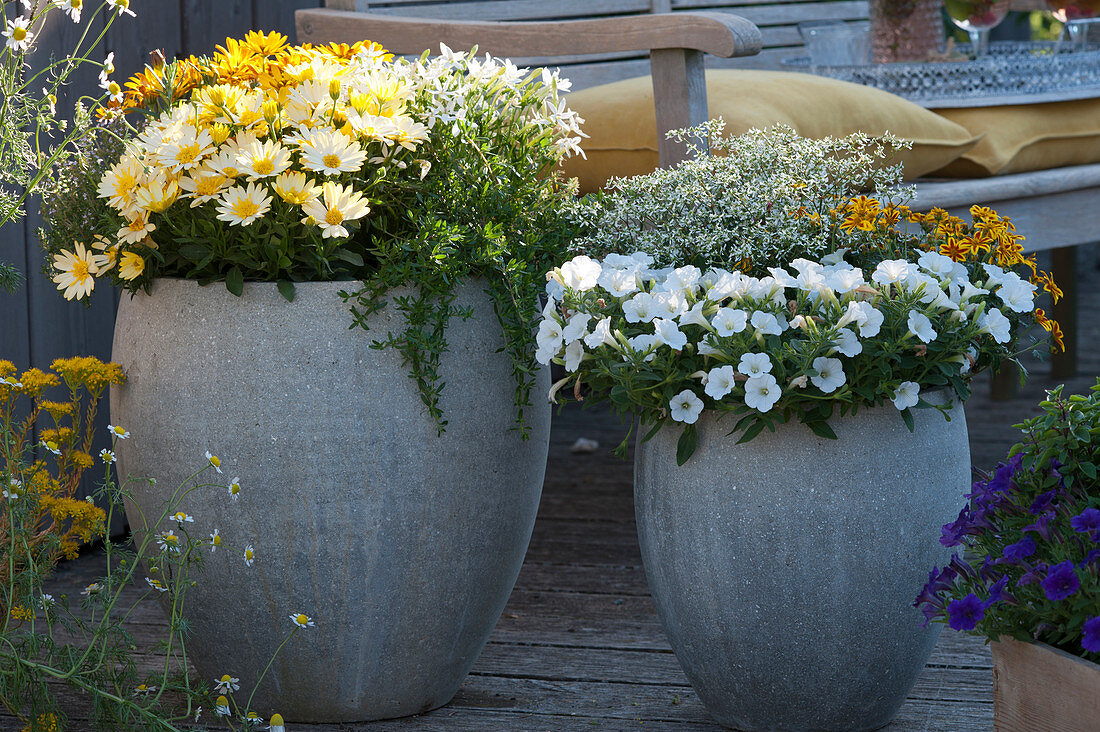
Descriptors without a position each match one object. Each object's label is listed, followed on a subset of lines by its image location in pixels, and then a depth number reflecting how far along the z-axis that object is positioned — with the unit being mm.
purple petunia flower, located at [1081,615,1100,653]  3105
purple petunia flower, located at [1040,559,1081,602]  3136
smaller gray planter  3369
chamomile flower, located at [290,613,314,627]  3389
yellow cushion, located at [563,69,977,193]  3886
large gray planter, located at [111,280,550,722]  3401
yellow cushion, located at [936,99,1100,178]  4073
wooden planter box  3153
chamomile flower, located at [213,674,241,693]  3301
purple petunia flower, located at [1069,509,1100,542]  3148
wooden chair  3639
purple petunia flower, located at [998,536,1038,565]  3206
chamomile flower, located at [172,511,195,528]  3374
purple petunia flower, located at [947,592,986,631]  3218
